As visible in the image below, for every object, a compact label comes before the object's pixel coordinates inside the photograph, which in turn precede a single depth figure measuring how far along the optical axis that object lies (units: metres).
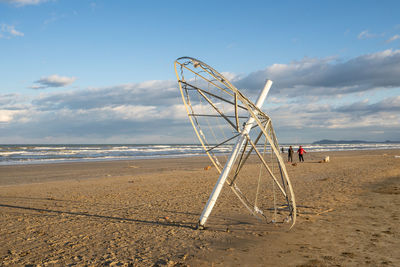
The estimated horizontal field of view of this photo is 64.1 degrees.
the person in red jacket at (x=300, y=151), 31.59
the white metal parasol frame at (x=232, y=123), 7.01
